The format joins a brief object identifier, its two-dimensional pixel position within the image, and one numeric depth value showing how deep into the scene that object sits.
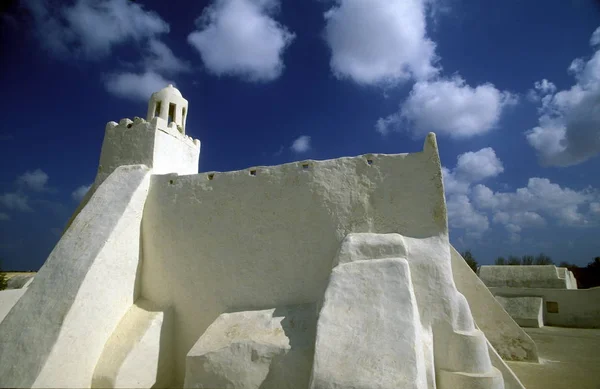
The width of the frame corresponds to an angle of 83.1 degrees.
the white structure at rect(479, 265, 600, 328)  14.34
